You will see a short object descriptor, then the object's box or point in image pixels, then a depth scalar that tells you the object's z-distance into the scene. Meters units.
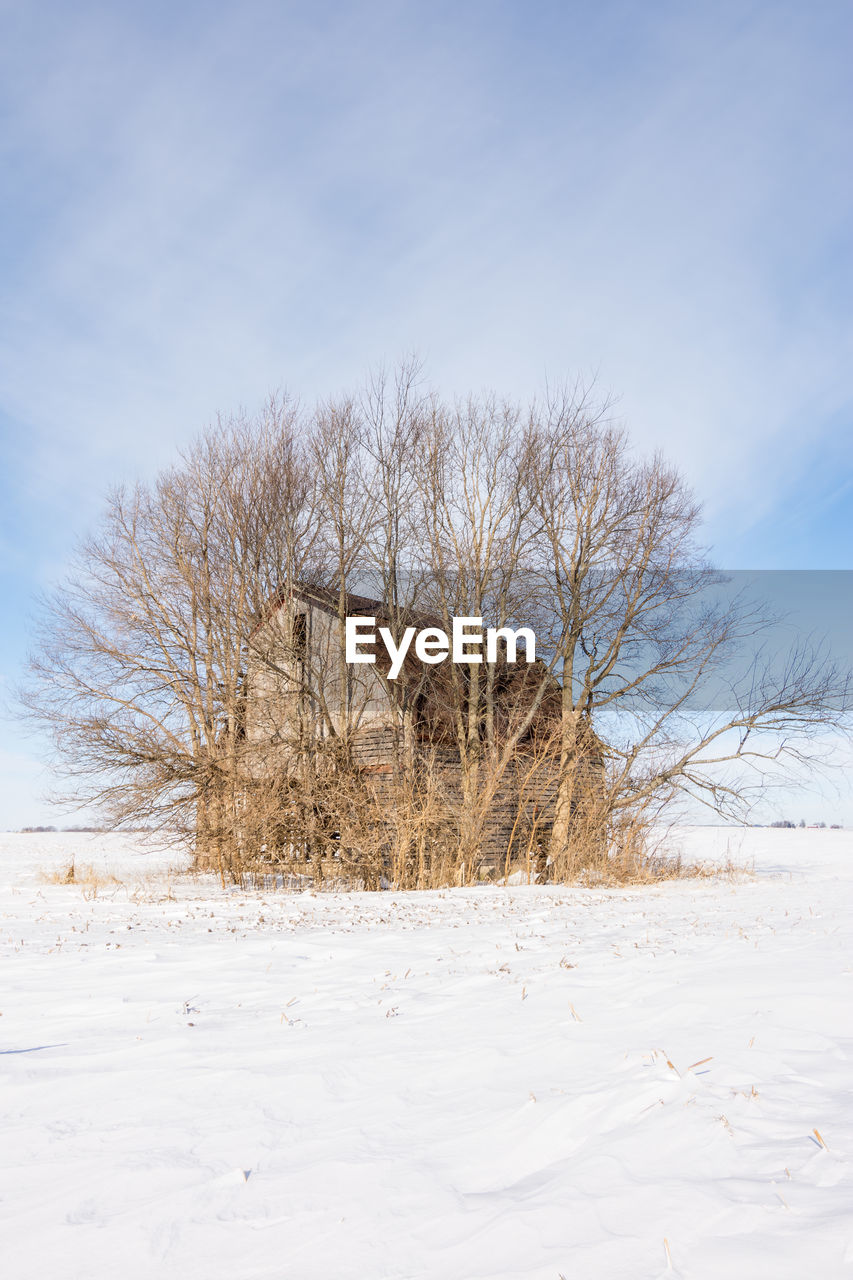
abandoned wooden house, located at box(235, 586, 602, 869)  16.38
